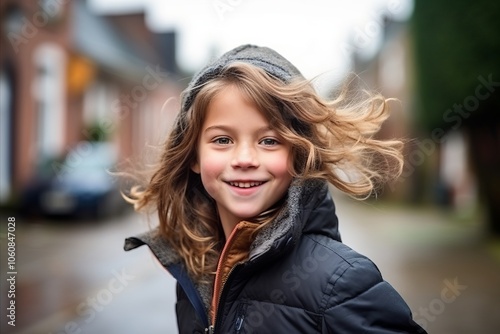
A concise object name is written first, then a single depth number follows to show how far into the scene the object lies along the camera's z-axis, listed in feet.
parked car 39.93
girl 4.75
